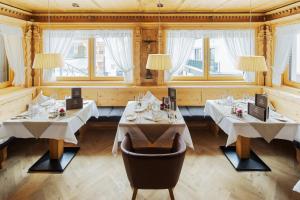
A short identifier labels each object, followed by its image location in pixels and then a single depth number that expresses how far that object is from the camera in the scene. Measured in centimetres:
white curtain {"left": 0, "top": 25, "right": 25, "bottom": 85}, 376
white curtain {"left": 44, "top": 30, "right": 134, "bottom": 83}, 426
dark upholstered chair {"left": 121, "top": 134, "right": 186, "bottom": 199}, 186
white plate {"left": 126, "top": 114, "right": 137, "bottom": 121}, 268
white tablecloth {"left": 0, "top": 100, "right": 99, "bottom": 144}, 262
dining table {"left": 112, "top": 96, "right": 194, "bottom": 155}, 256
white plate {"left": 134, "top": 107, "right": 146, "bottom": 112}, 307
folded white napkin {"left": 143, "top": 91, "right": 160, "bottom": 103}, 345
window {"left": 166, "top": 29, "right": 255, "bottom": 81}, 430
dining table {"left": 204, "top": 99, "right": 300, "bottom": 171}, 259
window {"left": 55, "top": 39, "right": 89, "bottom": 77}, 440
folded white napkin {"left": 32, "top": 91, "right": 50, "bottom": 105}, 354
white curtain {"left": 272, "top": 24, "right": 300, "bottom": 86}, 376
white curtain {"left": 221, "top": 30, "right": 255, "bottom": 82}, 430
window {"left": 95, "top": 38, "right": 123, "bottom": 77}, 442
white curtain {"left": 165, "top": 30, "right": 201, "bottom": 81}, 428
